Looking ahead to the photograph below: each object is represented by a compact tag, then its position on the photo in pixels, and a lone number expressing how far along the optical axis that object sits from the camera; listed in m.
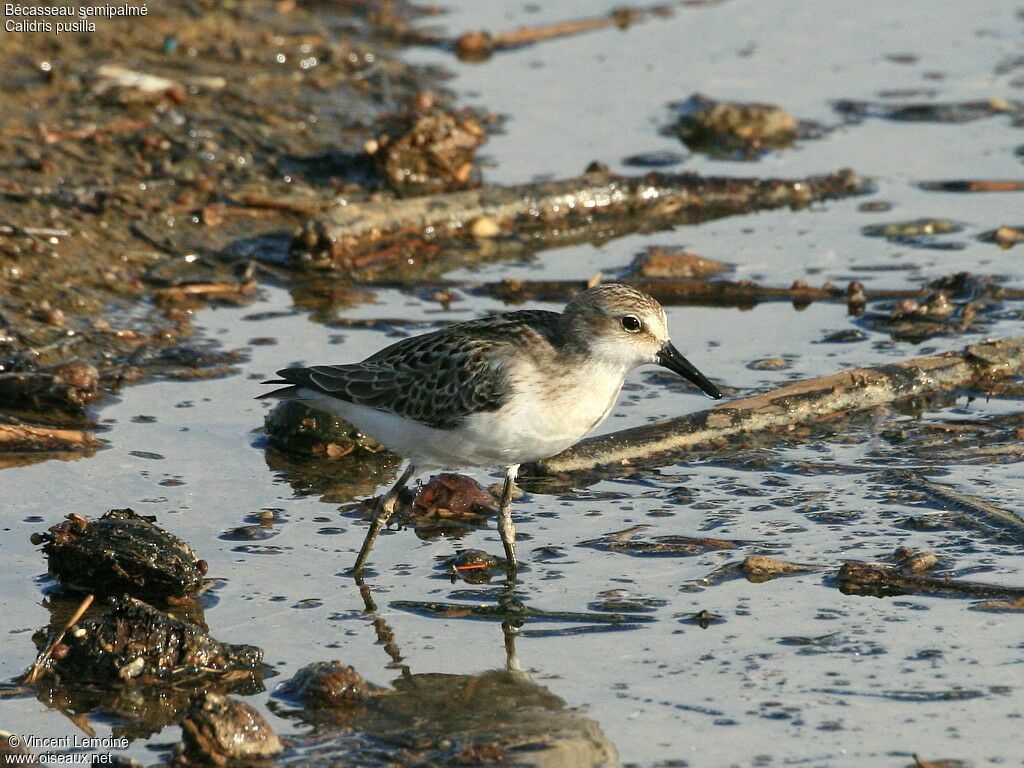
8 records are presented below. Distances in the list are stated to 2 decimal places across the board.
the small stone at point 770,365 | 9.51
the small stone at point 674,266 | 10.84
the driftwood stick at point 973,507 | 7.28
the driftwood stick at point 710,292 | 10.46
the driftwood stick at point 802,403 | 8.24
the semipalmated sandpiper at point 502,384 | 7.29
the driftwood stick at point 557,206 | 11.07
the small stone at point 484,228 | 11.63
